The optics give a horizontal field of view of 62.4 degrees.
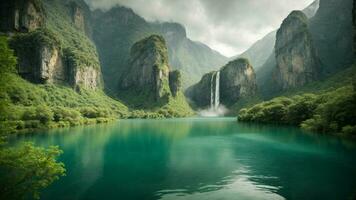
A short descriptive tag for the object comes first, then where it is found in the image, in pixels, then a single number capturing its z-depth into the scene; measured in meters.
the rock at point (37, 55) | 169.25
